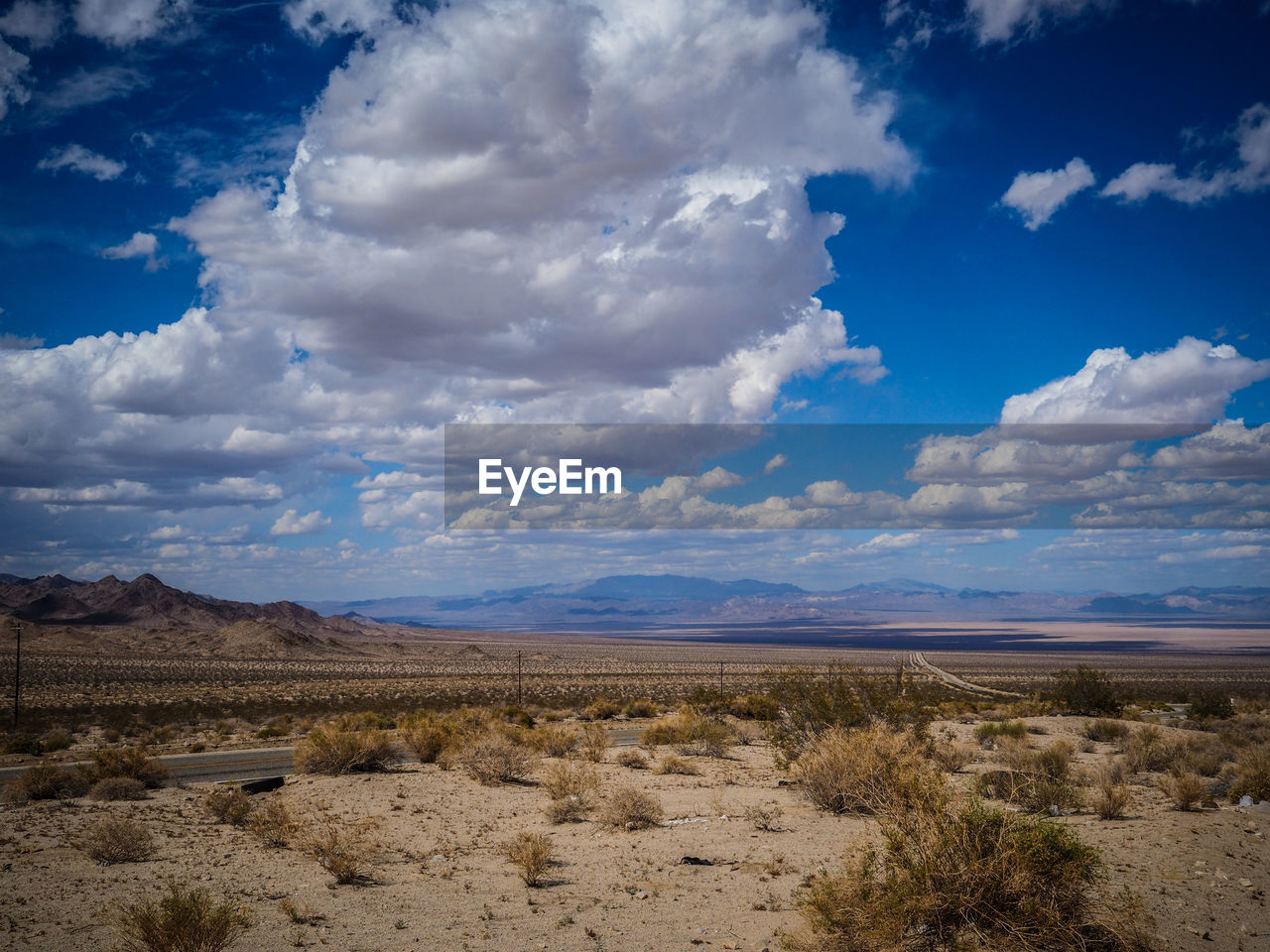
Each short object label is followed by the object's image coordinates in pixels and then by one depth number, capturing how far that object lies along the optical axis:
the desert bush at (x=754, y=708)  33.72
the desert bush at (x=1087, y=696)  39.47
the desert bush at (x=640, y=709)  42.04
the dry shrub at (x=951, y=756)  20.95
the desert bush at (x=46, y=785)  17.14
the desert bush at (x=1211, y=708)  34.59
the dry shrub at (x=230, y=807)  15.40
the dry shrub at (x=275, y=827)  13.81
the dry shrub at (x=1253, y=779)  16.61
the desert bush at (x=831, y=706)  22.02
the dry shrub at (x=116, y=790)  17.43
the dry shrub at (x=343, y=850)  11.87
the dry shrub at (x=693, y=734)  26.20
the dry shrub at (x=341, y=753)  20.95
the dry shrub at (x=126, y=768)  18.73
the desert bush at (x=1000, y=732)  26.83
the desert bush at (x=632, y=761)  23.28
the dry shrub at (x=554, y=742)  24.97
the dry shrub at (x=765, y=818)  14.80
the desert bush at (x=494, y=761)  20.38
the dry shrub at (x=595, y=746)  23.95
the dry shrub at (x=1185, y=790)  15.05
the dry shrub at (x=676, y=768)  22.01
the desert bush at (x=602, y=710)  40.59
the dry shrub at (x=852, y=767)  15.55
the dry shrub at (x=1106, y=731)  28.06
